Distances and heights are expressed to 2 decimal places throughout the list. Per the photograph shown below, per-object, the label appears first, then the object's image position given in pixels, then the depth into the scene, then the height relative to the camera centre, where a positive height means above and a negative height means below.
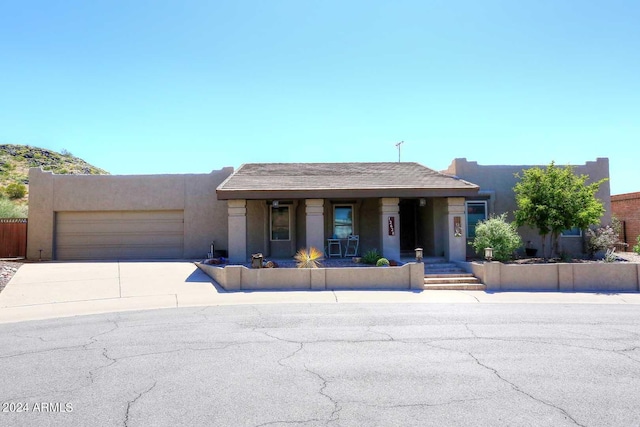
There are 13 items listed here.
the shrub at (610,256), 17.13 -1.08
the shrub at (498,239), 15.87 -0.30
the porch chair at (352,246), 19.08 -0.59
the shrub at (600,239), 18.25 -0.41
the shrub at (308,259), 14.70 -0.86
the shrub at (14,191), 38.19 +3.95
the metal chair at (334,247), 18.89 -0.62
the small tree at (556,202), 16.19 +1.01
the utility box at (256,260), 14.56 -0.88
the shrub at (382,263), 15.14 -1.06
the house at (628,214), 22.80 +0.77
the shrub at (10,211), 26.73 +1.65
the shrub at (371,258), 16.03 -0.94
